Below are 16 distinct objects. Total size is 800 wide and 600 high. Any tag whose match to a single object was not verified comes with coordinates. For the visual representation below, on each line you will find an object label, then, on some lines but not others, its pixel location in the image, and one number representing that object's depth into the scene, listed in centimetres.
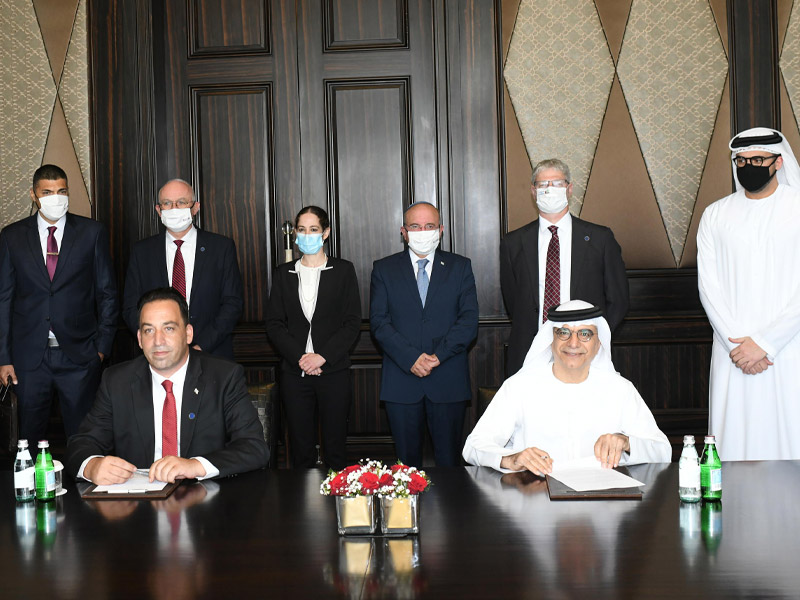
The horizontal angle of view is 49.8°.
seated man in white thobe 307
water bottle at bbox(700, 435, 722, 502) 225
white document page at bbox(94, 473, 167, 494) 247
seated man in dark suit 296
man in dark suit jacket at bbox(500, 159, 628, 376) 439
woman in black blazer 455
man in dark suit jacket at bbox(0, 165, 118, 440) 461
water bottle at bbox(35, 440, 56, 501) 240
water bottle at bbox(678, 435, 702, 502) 226
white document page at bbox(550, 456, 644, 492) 242
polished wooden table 173
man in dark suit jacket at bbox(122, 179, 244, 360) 473
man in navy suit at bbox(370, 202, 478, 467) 448
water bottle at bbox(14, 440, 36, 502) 240
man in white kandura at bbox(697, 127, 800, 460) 416
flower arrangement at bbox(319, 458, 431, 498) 204
